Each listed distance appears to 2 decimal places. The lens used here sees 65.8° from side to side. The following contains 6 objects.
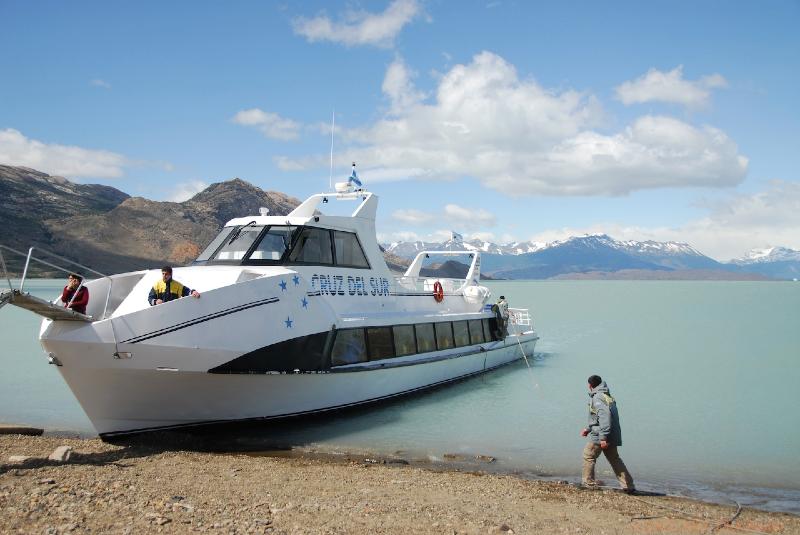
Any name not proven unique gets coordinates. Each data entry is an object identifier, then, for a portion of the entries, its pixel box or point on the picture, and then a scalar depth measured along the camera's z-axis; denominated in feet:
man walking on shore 29.58
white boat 33.19
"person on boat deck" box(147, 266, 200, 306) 35.78
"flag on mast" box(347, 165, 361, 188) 58.18
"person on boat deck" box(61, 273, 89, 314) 33.83
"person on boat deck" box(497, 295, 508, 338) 73.56
